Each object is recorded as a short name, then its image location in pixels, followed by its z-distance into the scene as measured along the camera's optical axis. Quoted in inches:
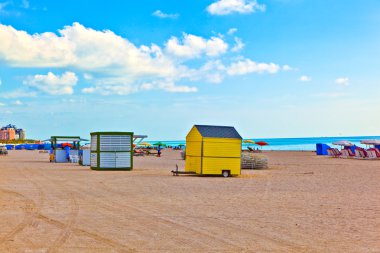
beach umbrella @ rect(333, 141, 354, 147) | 2059.5
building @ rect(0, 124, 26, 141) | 7672.2
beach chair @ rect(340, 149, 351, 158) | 1770.4
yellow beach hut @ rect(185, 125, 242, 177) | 842.2
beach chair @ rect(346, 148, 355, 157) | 1751.6
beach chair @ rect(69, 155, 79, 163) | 1398.9
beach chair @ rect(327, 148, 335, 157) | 1877.7
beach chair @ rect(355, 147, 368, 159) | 1659.1
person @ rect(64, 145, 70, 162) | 1441.9
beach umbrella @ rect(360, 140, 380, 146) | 1842.8
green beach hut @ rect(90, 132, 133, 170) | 1028.5
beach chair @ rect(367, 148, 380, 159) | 1624.0
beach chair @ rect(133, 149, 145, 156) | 2073.1
